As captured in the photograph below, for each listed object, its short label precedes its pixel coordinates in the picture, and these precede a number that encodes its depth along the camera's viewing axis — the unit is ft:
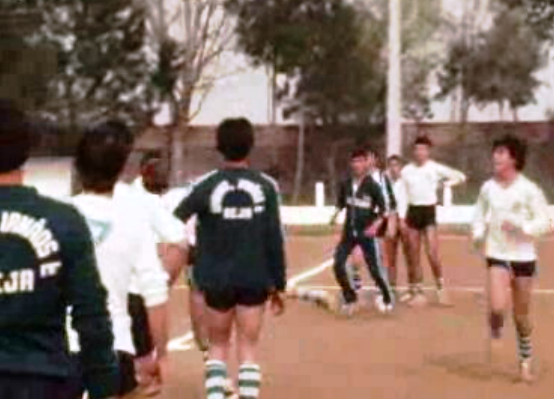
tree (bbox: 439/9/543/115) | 185.68
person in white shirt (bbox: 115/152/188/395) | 21.53
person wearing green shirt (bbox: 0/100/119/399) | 14.51
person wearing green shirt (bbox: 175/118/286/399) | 28.81
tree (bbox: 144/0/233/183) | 176.14
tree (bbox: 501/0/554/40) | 177.58
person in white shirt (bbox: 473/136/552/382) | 36.55
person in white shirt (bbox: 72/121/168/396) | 20.07
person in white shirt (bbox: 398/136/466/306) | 57.06
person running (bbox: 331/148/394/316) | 53.42
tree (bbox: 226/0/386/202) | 179.42
